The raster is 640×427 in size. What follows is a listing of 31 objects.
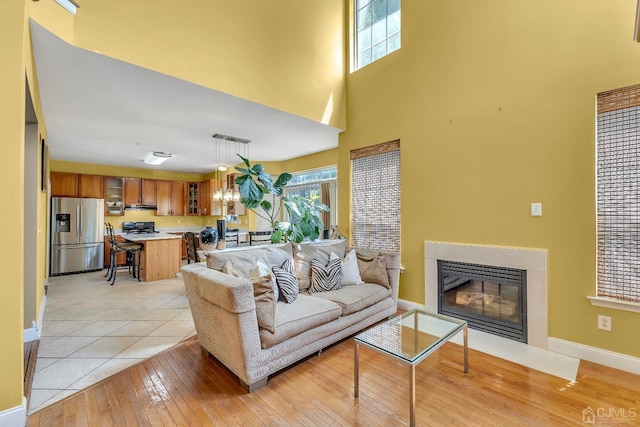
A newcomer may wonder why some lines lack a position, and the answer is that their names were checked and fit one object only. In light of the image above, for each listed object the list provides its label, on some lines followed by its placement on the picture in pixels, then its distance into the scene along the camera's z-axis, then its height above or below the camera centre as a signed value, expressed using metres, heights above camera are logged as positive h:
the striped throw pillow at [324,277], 3.11 -0.71
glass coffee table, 1.76 -0.92
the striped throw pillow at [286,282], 2.68 -0.67
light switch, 2.71 +0.03
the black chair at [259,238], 4.91 -0.43
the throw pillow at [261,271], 2.51 -0.52
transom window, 3.99 +2.70
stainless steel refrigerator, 5.89 -0.45
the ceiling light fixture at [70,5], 2.13 +1.60
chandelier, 4.82 +1.25
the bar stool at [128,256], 5.41 -0.86
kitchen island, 5.41 -0.85
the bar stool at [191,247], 5.59 -0.66
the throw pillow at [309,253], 3.14 -0.48
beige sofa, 2.01 -0.86
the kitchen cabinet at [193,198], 8.25 +0.45
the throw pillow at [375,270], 3.34 -0.69
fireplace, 2.68 -0.52
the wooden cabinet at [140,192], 7.21 +0.57
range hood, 7.24 +0.16
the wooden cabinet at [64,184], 6.18 +0.66
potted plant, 3.77 +0.10
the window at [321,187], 5.76 +0.57
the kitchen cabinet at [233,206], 7.18 +0.19
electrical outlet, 2.38 -0.93
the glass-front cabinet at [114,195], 6.94 +0.46
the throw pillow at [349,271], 3.30 -0.68
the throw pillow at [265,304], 2.11 -0.68
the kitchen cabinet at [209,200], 7.80 +0.39
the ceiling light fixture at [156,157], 5.49 +1.12
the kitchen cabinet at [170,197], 7.72 +0.45
